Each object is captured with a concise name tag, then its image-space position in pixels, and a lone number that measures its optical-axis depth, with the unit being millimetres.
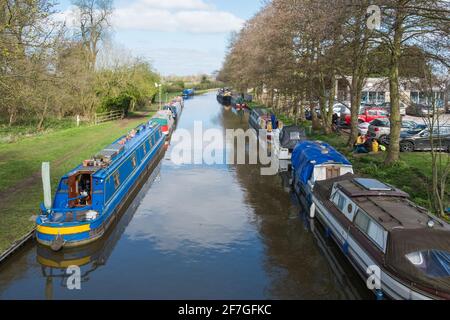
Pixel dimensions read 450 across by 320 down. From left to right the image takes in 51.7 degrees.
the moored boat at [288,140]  27016
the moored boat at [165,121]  37575
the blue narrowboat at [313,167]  18672
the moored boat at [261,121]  34181
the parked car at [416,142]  26594
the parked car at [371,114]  39625
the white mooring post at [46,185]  14781
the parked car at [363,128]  32325
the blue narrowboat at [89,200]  13992
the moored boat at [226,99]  86981
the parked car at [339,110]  42094
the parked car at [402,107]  44541
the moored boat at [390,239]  9617
